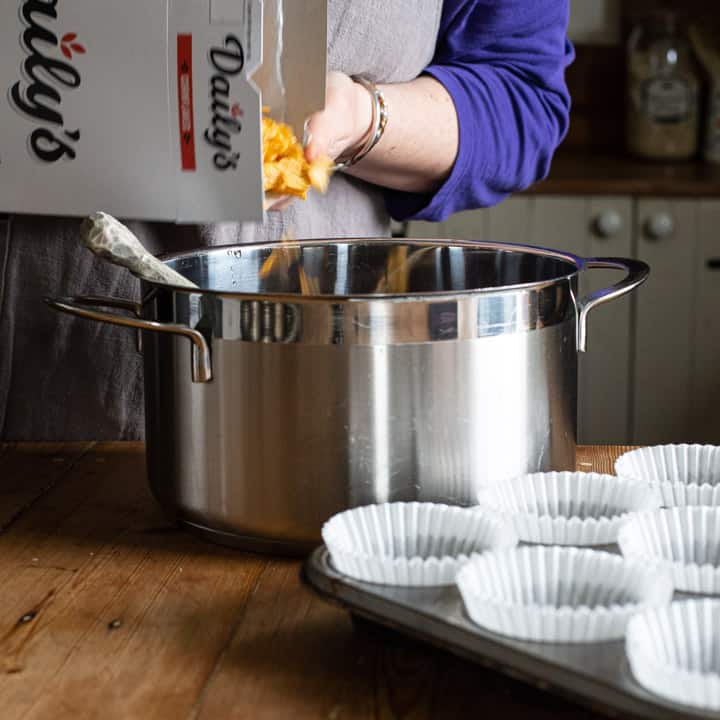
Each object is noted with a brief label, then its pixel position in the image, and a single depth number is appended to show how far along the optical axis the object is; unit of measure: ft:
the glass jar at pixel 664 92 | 8.86
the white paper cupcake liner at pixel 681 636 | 1.96
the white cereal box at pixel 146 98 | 2.73
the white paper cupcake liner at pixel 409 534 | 2.20
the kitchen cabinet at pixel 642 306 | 7.96
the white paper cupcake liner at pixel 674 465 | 2.54
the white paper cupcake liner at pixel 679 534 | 2.25
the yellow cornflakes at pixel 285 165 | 2.88
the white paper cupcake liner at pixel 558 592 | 2.00
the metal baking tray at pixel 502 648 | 1.89
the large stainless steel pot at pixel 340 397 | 2.36
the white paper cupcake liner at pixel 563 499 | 2.30
